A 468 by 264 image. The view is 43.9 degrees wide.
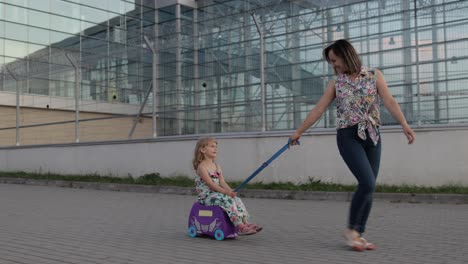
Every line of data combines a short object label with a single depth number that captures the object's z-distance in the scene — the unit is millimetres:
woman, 4762
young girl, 5480
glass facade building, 11008
